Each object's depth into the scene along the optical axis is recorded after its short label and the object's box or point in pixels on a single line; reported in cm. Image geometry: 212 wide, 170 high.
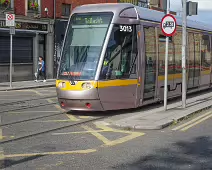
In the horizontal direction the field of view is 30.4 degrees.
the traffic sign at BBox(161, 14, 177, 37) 1134
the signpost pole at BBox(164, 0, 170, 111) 1145
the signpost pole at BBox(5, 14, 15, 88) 1967
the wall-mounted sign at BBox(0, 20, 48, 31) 2325
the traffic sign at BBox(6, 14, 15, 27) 1967
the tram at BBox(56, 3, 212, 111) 1065
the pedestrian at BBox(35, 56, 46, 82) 2422
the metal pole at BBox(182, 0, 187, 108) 1213
